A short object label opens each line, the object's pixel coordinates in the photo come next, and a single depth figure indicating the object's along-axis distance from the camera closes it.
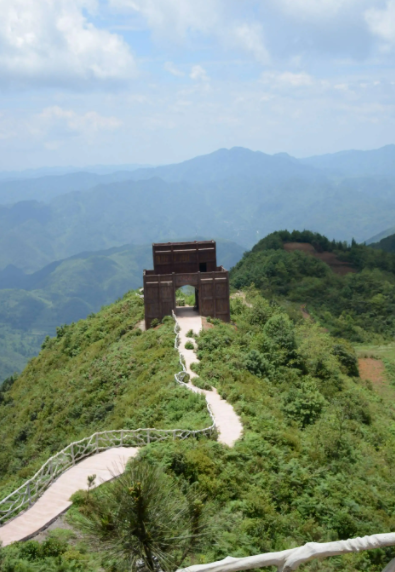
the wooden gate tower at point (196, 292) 46.69
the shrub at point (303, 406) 28.53
